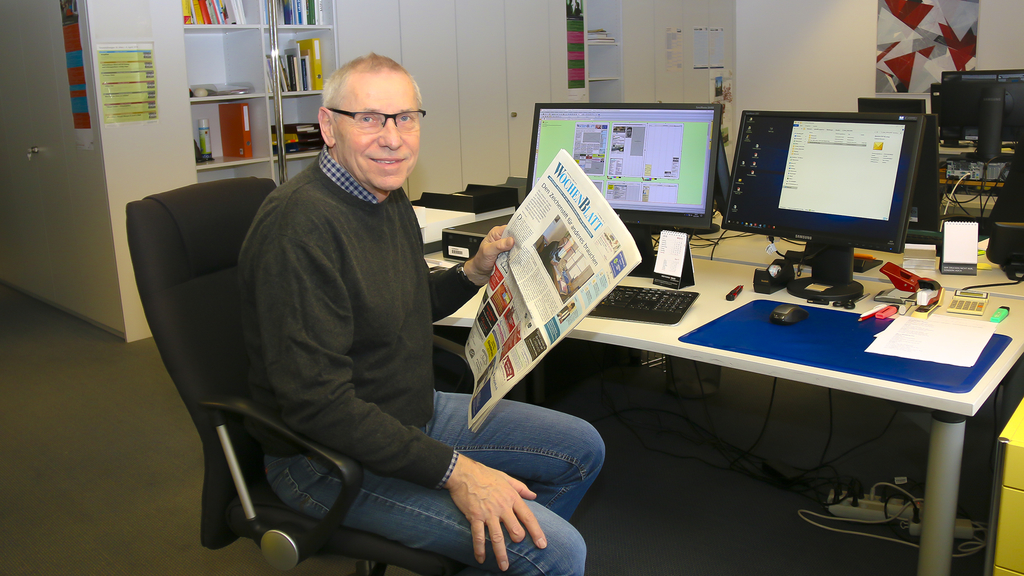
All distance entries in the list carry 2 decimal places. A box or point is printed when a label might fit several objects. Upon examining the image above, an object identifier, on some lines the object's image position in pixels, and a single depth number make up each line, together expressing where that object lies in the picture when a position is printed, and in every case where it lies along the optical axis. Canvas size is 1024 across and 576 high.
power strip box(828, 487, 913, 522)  2.10
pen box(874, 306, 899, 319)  1.73
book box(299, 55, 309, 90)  4.36
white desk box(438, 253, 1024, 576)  1.33
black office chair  1.23
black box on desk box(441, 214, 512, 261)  2.32
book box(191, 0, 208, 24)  3.96
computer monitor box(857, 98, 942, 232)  1.99
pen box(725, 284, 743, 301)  1.93
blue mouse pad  1.39
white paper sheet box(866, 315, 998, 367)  1.48
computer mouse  1.72
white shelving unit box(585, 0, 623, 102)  6.07
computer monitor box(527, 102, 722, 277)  2.05
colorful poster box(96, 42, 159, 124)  3.65
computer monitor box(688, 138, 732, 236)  2.44
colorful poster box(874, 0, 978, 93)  5.88
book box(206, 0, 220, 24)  3.98
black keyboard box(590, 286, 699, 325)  1.79
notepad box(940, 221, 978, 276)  2.07
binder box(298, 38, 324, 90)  4.31
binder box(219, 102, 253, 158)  4.21
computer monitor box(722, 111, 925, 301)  1.79
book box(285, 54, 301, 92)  4.32
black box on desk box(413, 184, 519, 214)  2.61
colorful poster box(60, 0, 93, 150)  3.69
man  1.17
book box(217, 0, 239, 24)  4.03
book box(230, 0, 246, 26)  4.03
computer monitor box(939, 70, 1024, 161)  3.71
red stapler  1.87
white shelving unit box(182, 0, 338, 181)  4.09
